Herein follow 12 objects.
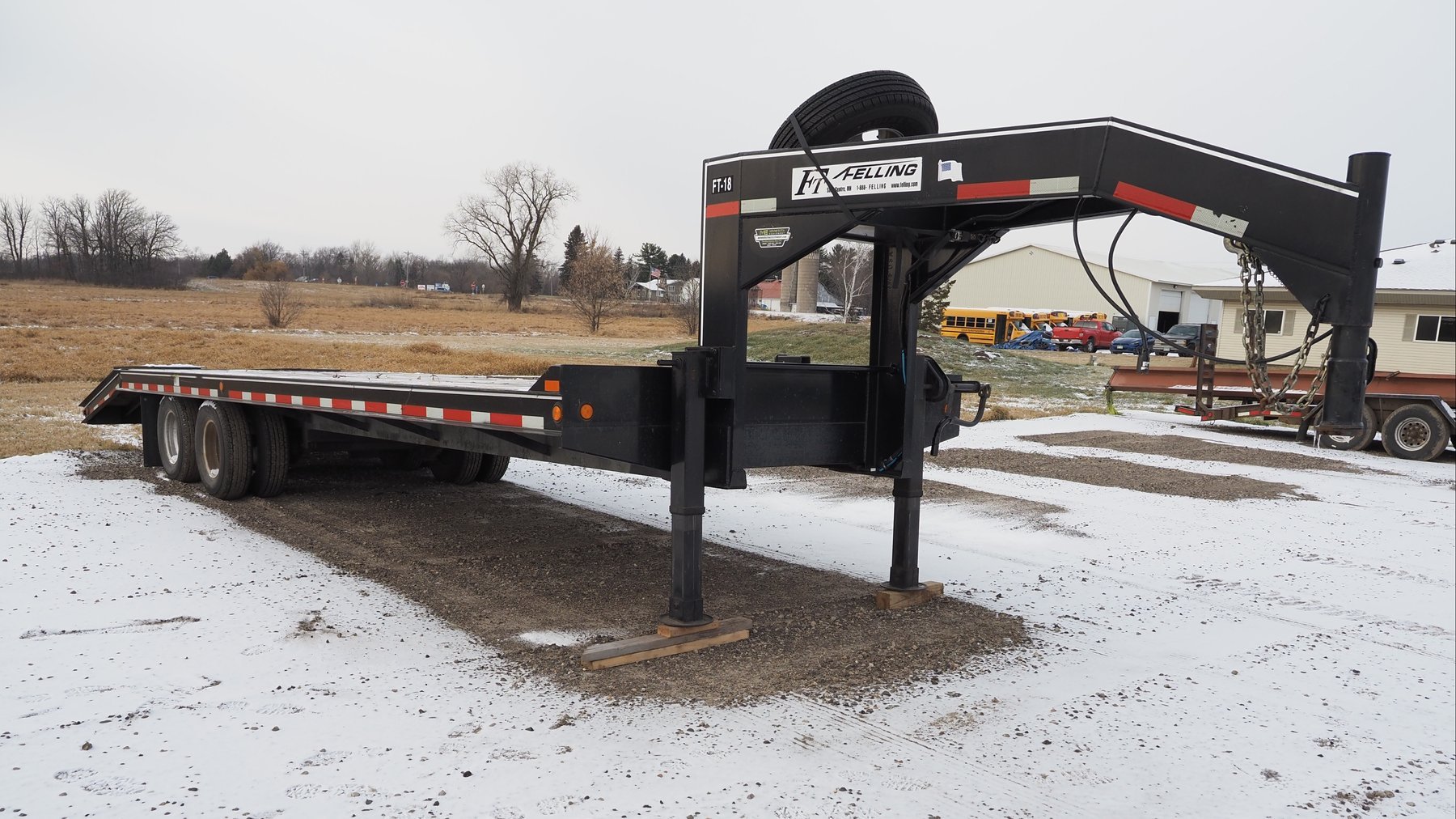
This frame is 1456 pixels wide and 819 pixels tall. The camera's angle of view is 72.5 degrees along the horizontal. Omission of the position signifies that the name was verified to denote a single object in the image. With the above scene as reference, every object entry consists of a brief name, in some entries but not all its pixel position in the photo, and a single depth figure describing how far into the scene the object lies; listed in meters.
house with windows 19.33
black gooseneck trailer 3.57
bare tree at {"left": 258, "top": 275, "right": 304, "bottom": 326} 33.31
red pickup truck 43.75
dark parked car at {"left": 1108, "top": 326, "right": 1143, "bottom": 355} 39.34
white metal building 51.94
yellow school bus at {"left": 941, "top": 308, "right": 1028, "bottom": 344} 45.25
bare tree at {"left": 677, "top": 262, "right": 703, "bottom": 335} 35.49
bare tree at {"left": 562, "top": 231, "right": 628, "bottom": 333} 43.38
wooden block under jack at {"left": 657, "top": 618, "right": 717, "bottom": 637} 4.59
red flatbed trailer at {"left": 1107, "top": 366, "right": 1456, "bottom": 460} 13.02
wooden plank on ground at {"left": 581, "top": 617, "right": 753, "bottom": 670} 4.29
